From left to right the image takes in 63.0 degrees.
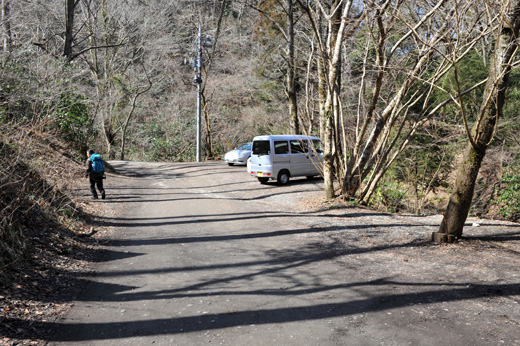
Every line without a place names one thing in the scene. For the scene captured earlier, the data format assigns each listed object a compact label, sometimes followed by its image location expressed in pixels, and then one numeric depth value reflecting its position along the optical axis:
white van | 17.36
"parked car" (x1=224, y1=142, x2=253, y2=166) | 24.72
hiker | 13.37
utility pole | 27.88
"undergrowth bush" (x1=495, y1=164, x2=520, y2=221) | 14.45
